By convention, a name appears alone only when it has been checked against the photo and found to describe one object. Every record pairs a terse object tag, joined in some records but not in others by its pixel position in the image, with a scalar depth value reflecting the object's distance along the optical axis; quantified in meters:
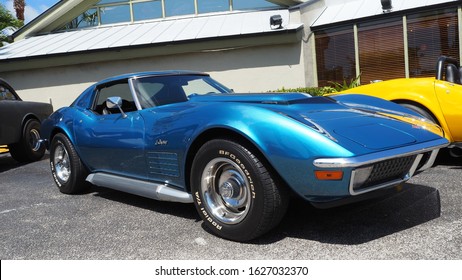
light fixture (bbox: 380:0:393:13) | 10.20
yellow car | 4.87
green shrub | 10.23
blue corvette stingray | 2.70
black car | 7.37
